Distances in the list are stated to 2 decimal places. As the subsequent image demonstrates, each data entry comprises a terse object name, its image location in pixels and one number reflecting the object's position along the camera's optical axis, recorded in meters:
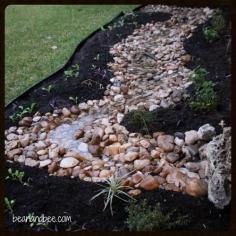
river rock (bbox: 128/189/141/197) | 2.51
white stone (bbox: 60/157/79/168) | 2.70
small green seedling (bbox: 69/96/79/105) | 3.10
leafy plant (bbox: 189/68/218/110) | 2.93
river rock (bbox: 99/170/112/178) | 2.60
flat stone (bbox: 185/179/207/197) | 2.52
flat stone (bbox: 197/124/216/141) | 2.75
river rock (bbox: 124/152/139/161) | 2.67
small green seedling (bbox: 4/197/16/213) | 2.47
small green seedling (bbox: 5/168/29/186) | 2.61
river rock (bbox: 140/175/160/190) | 2.56
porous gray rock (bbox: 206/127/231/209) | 2.40
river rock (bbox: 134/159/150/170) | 2.64
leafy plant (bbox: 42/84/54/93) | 3.18
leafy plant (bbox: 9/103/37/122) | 2.94
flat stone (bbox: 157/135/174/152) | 2.75
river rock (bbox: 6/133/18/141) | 2.81
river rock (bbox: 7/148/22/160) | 2.73
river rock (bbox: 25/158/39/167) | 2.74
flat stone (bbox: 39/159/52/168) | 2.72
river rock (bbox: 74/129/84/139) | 2.81
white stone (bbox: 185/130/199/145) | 2.78
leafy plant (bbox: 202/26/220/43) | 3.36
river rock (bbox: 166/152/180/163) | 2.70
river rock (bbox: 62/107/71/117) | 3.02
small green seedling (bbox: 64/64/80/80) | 3.29
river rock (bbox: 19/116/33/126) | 2.94
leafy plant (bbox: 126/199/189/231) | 2.35
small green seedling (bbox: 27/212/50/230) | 2.41
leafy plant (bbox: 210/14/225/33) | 3.11
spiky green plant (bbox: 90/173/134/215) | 2.50
